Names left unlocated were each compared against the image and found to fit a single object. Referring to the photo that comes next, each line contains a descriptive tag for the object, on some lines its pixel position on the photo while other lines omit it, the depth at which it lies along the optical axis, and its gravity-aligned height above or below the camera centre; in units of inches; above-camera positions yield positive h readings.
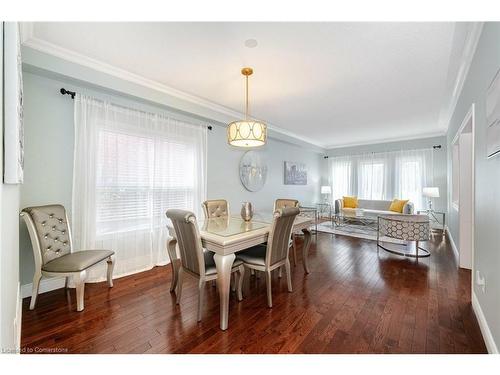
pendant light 91.4 +24.0
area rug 175.6 -41.5
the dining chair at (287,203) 120.1 -10.3
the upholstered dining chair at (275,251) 78.0 -25.5
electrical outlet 65.2 -29.8
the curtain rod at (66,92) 90.0 +40.8
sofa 193.3 -20.6
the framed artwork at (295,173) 226.5 +15.6
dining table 67.4 -18.2
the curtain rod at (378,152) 213.2 +41.0
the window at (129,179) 95.4 +4.1
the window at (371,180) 247.0 +8.5
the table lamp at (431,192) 190.7 -4.5
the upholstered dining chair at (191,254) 68.3 -22.9
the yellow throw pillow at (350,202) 241.4 -17.0
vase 101.6 -11.9
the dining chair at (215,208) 117.7 -12.1
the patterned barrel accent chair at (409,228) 126.6 -25.5
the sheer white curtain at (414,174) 220.8 +14.1
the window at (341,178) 272.5 +12.0
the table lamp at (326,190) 271.3 -3.7
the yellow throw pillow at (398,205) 206.3 -17.9
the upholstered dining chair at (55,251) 75.4 -24.8
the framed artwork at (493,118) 51.9 +18.2
